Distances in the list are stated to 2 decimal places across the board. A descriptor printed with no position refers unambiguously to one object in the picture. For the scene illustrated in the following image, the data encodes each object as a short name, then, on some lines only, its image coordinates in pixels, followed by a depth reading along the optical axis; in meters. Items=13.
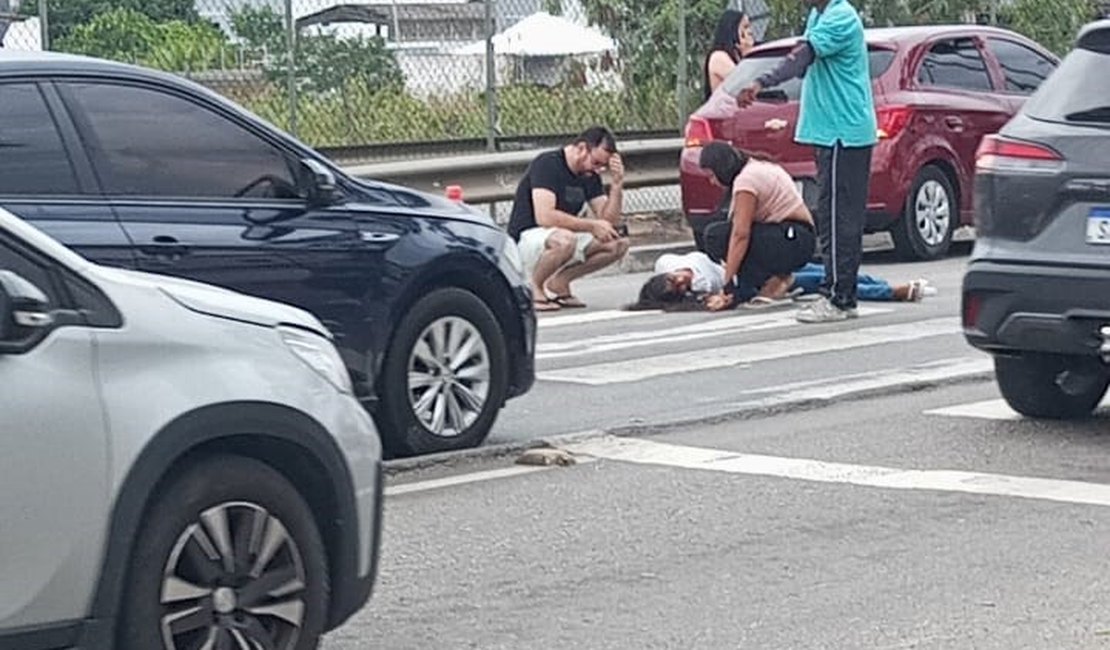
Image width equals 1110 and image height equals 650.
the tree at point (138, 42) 15.34
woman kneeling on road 14.14
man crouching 14.51
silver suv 4.98
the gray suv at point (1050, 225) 9.04
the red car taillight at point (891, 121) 16.72
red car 16.73
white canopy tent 18.80
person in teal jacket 13.45
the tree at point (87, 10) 15.45
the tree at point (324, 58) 16.89
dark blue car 7.91
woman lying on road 14.40
